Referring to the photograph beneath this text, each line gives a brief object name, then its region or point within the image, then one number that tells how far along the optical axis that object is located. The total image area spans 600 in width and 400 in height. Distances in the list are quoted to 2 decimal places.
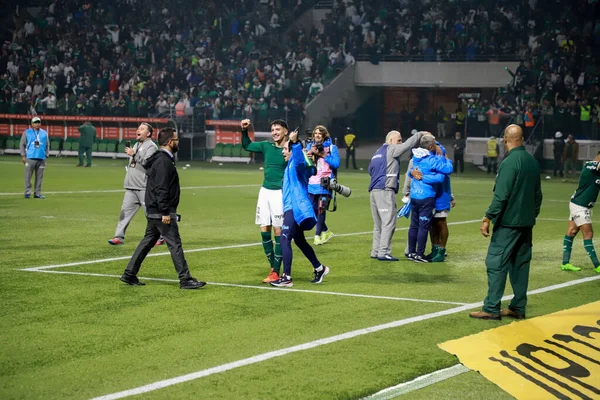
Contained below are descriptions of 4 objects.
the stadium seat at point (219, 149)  46.59
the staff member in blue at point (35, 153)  23.49
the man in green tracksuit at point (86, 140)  39.41
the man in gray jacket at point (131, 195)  15.98
